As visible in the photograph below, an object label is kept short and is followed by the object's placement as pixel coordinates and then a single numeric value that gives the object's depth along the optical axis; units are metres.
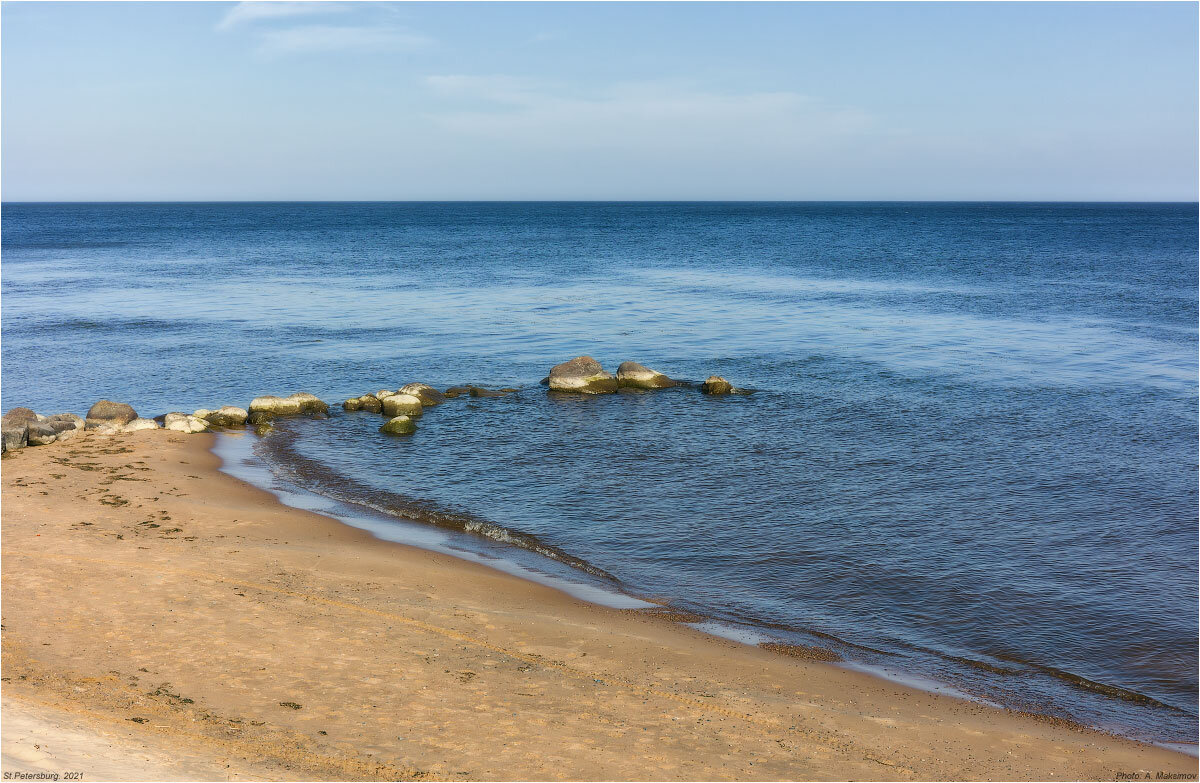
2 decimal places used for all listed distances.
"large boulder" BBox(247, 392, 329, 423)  31.91
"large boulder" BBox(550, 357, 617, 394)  36.22
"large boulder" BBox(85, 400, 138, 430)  28.92
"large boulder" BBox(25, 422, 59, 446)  26.81
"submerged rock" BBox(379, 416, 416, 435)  30.20
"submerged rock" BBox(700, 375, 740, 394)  35.62
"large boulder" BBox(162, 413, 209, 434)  29.36
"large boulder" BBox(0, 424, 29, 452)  26.08
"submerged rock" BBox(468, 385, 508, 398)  35.94
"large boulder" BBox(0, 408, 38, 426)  26.59
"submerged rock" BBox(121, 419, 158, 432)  28.88
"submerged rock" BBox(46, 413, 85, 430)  27.85
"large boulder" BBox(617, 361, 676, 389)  36.80
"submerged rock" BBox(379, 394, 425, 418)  32.38
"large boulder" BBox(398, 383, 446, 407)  34.16
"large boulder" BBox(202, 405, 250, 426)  30.91
